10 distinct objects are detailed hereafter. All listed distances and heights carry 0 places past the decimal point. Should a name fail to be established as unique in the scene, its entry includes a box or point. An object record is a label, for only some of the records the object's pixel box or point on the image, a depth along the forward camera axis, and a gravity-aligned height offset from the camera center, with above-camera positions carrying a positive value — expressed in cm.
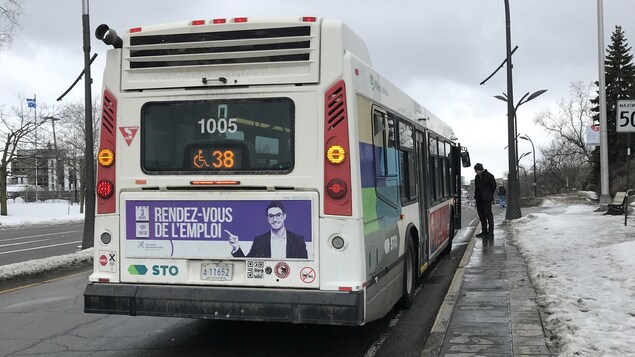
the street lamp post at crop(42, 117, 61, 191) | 4126 +362
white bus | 466 +11
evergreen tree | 5362 +1053
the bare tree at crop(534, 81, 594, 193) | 6988 +350
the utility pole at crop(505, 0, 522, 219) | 1845 +135
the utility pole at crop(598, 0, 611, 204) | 1769 +189
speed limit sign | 952 +114
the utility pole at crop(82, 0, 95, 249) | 1281 +149
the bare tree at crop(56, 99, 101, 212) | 4644 +482
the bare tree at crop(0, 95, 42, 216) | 3662 +343
